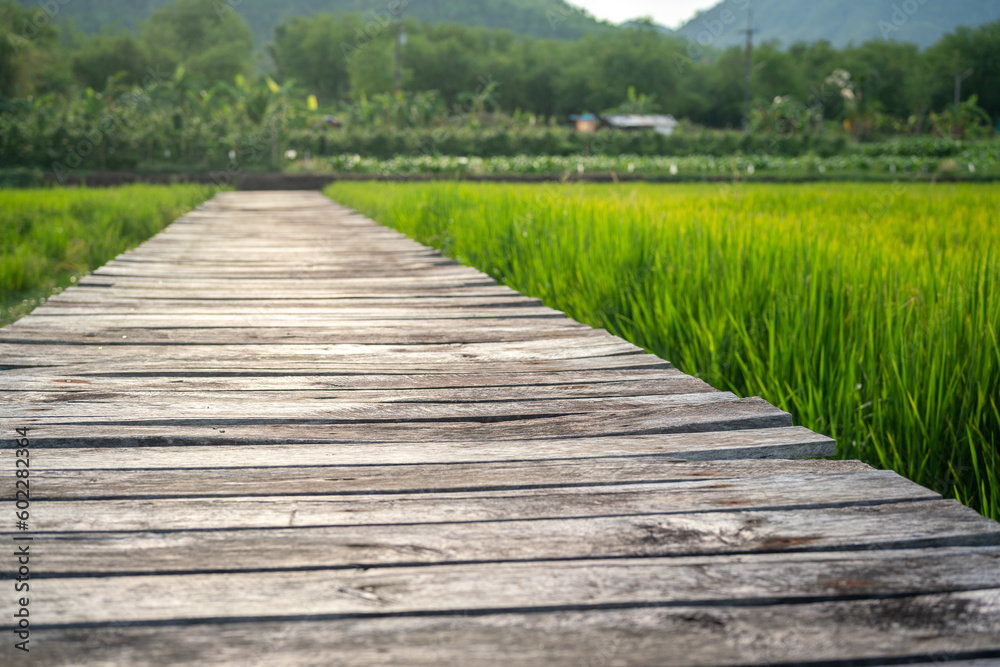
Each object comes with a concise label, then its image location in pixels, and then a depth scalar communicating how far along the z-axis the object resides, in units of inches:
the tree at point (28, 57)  1456.7
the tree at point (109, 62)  1996.8
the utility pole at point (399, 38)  1126.8
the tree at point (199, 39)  2154.3
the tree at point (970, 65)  1883.6
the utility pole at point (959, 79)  1737.2
